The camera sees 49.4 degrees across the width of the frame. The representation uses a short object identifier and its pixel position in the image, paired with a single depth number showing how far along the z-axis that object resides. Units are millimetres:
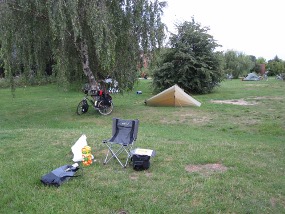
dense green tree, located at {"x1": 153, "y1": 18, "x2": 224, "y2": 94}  18016
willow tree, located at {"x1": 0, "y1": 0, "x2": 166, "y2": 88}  9227
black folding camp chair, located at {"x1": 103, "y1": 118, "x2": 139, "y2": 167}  4578
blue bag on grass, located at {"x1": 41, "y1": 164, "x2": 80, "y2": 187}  3607
